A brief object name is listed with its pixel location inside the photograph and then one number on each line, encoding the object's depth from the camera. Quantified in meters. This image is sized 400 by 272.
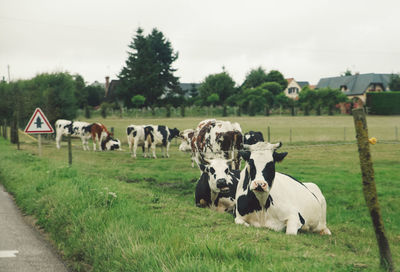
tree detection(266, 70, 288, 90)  88.94
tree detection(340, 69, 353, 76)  108.75
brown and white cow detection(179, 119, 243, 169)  13.52
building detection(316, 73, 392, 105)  85.00
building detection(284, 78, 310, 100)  108.31
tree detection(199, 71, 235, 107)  73.25
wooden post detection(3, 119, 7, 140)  38.55
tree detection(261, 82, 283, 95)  74.81
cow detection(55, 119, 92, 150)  28.92
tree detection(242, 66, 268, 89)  88.93
